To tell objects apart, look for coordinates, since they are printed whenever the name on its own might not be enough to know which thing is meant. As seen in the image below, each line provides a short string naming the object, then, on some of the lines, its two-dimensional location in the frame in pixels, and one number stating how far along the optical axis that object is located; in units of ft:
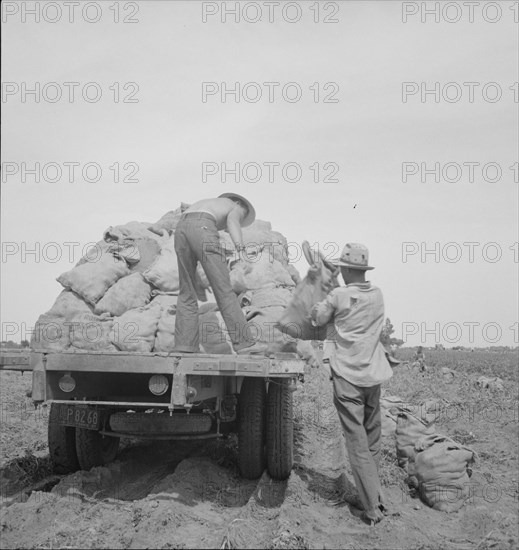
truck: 13.25
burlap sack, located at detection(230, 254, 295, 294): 19.33
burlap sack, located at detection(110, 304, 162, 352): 17.38
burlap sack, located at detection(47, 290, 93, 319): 18.49
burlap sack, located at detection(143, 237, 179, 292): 19.40
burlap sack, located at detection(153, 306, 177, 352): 17.56
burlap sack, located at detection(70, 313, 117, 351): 17.49
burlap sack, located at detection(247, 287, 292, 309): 18.63
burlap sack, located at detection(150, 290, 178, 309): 18.69
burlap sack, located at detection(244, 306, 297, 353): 17.68
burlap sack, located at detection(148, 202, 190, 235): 22.37
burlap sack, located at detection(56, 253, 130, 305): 18.81
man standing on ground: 14.37
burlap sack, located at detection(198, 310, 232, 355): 17.62
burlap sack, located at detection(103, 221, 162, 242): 20.68
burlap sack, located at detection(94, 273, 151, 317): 18.58
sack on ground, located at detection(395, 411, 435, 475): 18.20
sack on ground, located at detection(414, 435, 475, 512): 15.61
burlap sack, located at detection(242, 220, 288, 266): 21.74
